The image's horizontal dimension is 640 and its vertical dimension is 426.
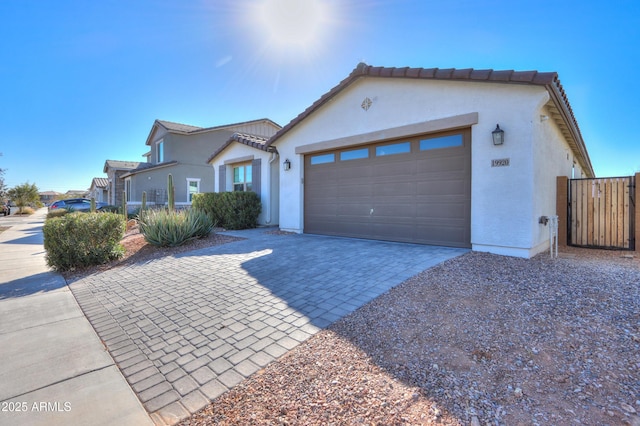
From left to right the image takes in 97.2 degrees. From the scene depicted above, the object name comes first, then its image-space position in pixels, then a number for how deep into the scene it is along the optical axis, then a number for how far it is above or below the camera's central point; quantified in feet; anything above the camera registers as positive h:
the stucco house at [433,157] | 19.81 +4.31
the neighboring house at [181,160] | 70.18 +12.58
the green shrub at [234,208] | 38.22 -0.06
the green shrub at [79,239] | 20.66 -2.28
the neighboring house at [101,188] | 113.31 +8.59
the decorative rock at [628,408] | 6.43 -4.73
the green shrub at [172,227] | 27.40 -1.88
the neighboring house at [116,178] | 82.28 +9.10
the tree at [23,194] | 115.34 +6.66
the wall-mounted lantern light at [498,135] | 19.95 +4.95
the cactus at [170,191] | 33.60 +2.11
